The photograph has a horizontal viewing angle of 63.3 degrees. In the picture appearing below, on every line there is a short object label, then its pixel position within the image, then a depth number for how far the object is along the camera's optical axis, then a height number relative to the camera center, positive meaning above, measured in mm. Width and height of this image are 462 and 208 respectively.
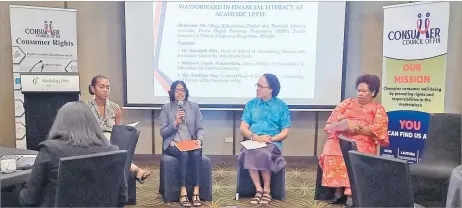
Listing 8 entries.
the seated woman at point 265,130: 3312 -514
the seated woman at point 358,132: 3146 -474
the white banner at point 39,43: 4266 +345
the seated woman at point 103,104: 3287 -276
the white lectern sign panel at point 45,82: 3943 -99
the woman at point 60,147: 1823 -365
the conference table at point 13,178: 1880 -538
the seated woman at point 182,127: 3268 -487
